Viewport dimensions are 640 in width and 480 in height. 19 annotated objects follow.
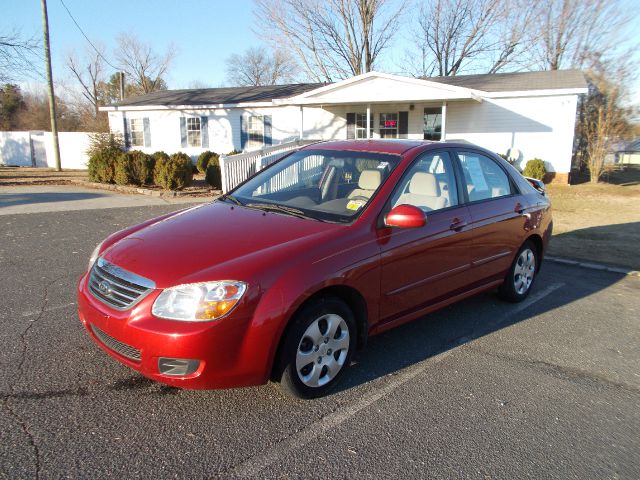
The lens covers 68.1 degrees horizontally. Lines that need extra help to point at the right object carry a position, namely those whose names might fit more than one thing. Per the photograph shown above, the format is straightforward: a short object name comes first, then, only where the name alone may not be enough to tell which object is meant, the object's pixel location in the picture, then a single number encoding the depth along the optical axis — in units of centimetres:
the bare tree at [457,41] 3142
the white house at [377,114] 1694
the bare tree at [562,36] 3033
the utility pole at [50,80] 2000
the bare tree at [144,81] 4925
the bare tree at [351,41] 2853
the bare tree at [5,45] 1862
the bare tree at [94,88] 5132
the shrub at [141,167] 1459
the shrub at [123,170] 1464
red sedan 268
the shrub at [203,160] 1825
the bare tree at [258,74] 5807
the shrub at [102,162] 1529
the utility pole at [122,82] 3722
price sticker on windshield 349
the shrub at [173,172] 1387
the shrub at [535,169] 1655
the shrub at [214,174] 1480
